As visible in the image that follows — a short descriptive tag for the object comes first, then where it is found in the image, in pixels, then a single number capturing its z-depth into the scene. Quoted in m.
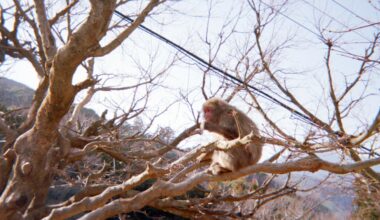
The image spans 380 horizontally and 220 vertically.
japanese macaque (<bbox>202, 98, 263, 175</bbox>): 5.07
